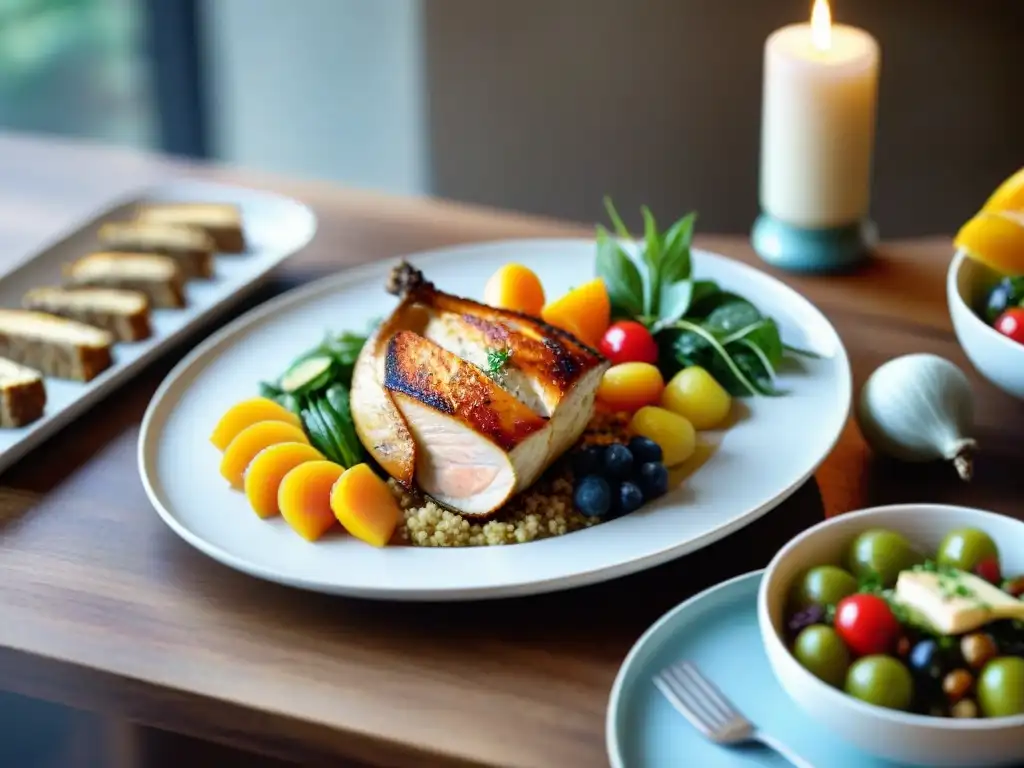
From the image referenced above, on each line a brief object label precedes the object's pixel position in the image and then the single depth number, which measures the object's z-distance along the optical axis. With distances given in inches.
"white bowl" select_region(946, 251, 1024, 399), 53.1
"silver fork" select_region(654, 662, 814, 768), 38.4
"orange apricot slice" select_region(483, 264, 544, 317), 61.4
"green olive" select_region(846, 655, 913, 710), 36.0
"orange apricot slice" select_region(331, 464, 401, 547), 48.4
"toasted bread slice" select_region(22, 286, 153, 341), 64.4
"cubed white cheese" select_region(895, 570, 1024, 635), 36.4
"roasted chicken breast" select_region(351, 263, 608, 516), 49.6
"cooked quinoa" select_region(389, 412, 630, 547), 48.7
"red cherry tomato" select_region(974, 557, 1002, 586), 39.2
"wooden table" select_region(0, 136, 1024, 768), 41.4
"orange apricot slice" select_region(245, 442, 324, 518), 50.2
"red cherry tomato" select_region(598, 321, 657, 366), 58.3
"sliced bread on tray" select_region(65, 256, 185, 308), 67.9
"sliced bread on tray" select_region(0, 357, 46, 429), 56.7
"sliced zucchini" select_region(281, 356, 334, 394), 57.8
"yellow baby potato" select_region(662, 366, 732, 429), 55.1
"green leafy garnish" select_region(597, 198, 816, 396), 57.7
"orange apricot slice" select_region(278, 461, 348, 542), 48.7
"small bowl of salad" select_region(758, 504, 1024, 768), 35.3
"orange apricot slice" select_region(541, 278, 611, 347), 59.9
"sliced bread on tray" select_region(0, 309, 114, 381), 61.3
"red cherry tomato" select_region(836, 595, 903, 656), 37.0
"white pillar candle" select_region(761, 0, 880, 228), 68.3
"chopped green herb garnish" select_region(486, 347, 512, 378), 52.2
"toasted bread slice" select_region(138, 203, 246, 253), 73.3
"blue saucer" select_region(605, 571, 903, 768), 38.1
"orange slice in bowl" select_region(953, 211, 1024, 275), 57.9
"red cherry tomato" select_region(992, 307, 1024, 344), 54.2
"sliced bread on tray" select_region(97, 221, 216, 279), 70.9
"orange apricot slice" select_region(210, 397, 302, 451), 54.7
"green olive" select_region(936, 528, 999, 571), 39.9
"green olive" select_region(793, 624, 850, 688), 37.2
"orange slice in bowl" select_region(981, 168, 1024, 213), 60.5
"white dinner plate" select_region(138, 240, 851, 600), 45.9
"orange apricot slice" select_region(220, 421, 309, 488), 52.3
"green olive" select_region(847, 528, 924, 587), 40.4
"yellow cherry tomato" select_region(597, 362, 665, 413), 55.7
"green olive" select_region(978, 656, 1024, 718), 35.2
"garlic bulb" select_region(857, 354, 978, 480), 51.6
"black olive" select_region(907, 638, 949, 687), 36.2
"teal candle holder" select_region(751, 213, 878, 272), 70.8
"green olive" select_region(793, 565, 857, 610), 39.4
